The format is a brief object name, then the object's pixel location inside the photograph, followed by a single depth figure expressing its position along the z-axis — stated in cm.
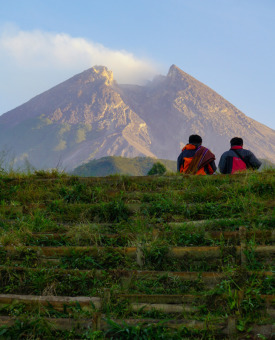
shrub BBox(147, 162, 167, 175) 3941
